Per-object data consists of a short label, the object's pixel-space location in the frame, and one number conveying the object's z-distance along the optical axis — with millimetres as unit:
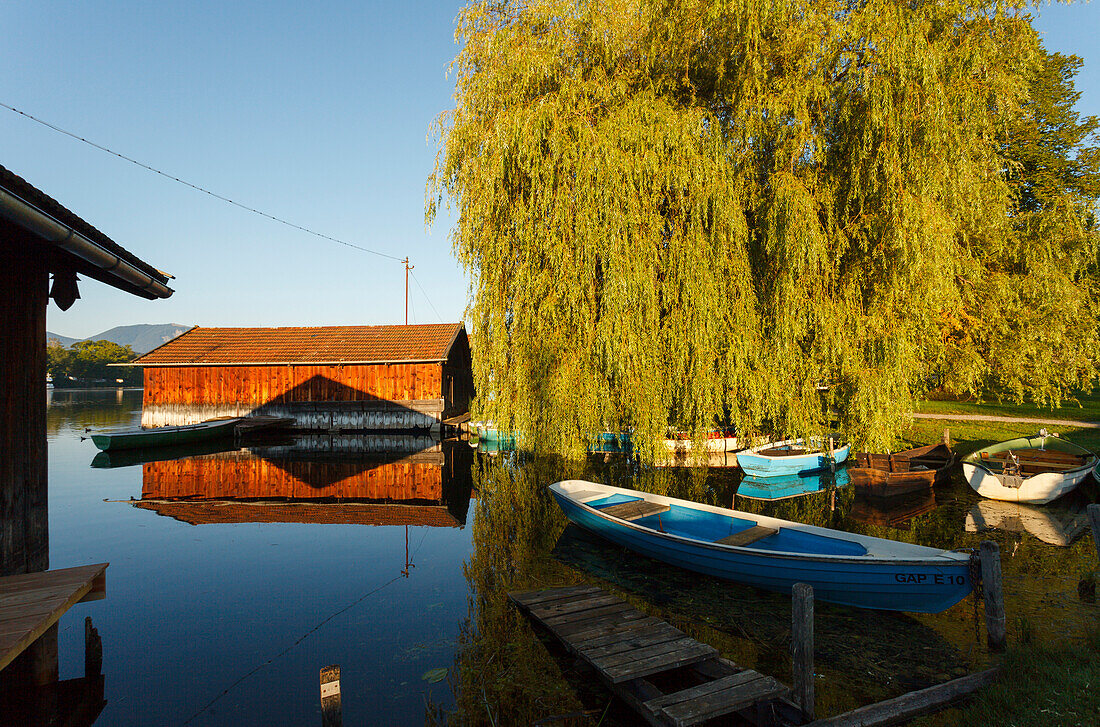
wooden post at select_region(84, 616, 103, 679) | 6510
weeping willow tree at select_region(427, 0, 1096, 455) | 10891
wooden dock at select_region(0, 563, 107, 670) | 4273
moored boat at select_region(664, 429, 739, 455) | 18984
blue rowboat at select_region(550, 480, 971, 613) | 6977
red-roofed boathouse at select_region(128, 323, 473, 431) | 29766
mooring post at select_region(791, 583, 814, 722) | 5020
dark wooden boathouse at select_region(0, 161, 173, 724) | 5352
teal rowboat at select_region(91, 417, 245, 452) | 22641
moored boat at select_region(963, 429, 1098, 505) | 13133
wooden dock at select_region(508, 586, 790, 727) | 4902
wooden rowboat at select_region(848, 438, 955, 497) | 14148
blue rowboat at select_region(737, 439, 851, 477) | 16359
